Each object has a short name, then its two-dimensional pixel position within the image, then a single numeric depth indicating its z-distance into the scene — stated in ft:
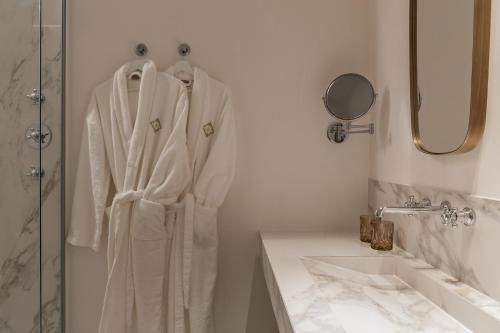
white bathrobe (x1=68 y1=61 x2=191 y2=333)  4.91
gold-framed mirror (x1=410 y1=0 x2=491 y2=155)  3.08
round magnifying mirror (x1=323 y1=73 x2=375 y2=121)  5.01
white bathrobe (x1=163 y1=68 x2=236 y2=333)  5.03
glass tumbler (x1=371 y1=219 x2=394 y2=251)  4.32
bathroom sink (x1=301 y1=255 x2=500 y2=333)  2.68
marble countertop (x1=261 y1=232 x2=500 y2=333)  2.62
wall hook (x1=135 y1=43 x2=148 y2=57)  5.40
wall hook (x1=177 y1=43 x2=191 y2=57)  5.43
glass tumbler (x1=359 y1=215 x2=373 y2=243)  4.71
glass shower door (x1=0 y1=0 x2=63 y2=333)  4.66
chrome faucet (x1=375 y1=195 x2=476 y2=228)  3.19
